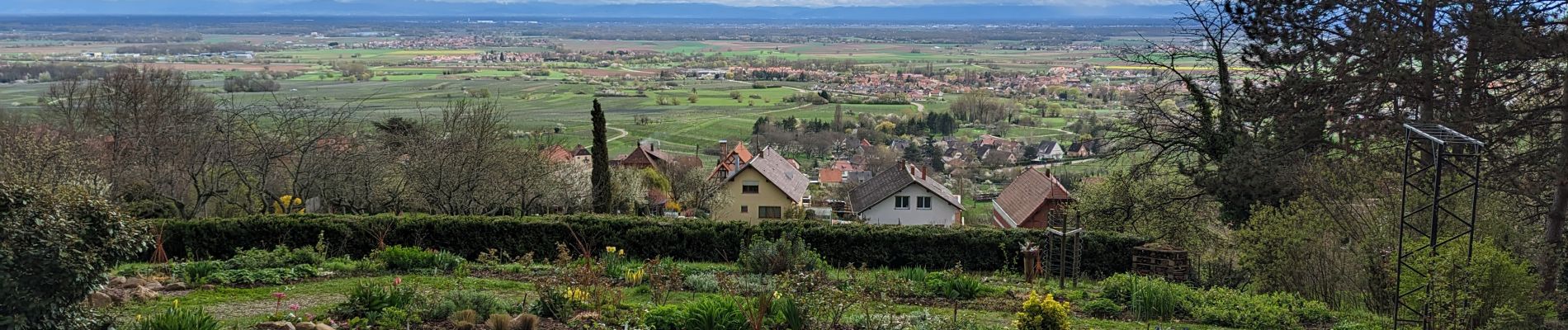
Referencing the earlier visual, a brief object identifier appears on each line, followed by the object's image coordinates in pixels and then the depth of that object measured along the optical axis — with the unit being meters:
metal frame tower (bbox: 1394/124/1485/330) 8.82
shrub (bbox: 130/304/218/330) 7.73
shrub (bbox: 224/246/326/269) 12.18
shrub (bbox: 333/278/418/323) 9.15
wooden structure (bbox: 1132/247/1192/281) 13.84
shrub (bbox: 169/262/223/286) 11.31
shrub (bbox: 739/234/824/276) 12.70
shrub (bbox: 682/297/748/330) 8.39
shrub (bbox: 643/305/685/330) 8.59
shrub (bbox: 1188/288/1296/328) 9.69
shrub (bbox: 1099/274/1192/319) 10.16
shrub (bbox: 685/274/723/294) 11.41
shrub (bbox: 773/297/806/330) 8.53
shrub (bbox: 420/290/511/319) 9.16
